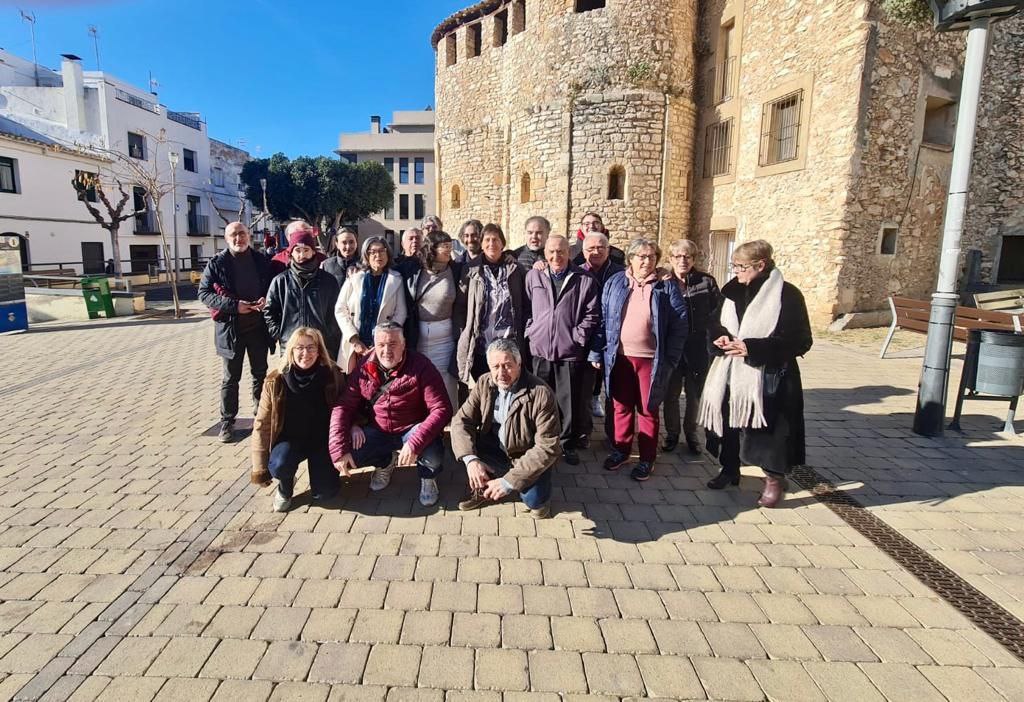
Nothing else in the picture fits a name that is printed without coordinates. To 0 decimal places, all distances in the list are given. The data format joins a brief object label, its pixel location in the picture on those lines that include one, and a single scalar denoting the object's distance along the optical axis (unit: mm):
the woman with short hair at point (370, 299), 4246
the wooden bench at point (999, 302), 11119
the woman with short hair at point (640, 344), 3977
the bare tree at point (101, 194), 21297
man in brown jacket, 3287
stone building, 11062
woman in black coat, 3500
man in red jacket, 3561
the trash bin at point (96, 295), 12781
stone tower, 15141
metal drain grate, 2516
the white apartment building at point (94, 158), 23750
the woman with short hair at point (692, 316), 4375
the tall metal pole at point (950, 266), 4715
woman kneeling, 3486
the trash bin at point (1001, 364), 4848
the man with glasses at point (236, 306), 4688
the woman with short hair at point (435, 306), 4316
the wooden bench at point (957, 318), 6555
